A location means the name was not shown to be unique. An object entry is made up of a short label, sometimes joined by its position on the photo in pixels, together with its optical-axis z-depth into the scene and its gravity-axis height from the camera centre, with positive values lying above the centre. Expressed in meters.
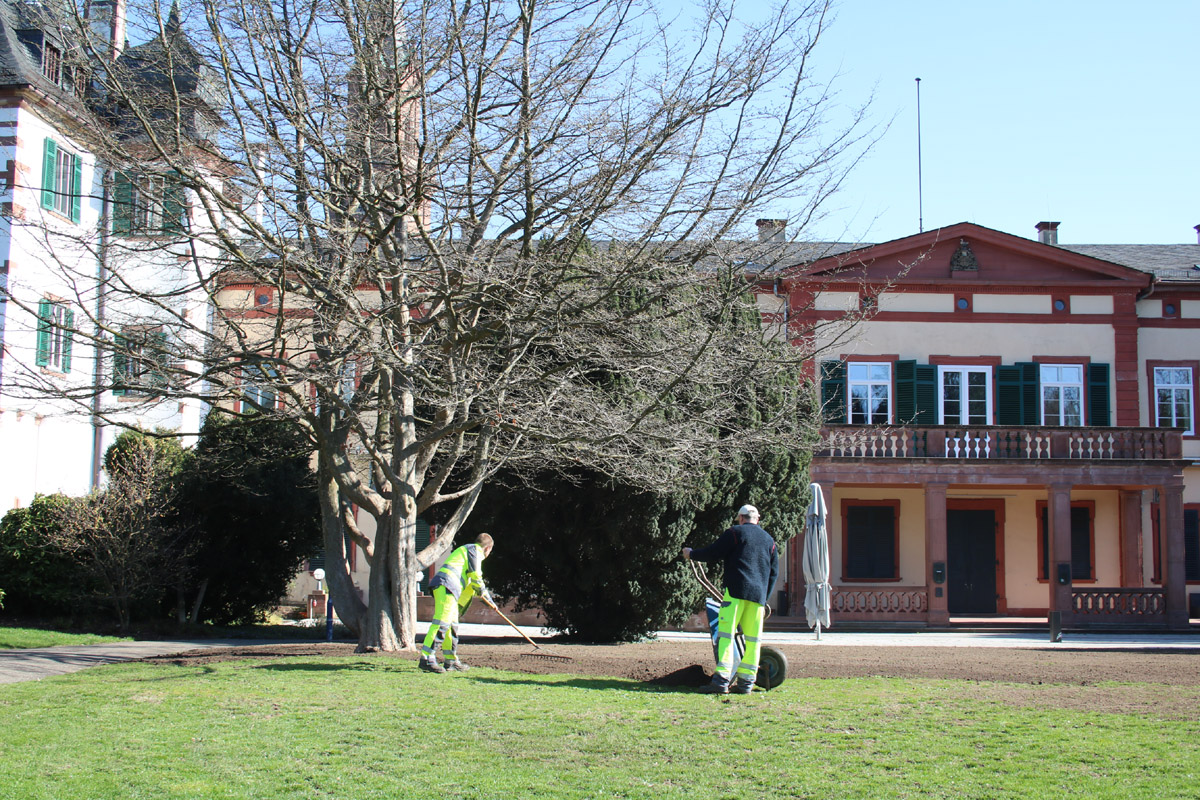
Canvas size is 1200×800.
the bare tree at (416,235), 9.97 +2.79
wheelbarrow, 8.64 -1.25
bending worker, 9.80 -0.85
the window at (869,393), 24.69 +2.77
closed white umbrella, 17.98 -1.04
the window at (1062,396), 24.91 +2.76
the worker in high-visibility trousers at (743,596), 8.45 -0.70
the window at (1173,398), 25.20 +2.77
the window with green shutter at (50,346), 17.34 +2.79
